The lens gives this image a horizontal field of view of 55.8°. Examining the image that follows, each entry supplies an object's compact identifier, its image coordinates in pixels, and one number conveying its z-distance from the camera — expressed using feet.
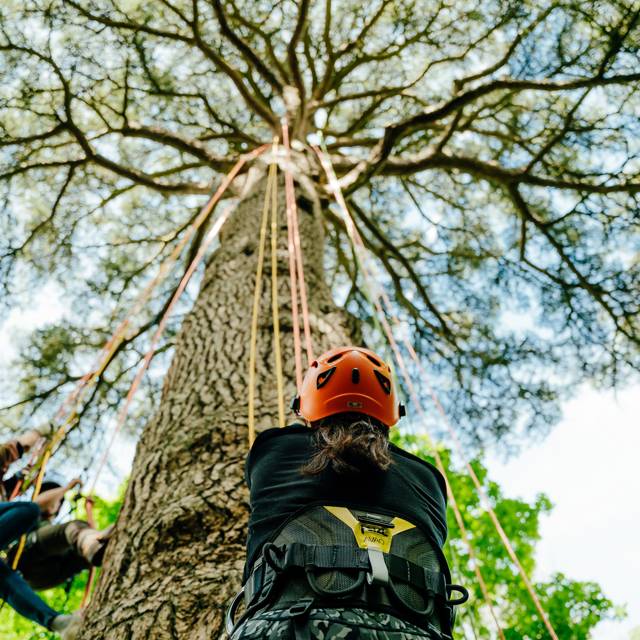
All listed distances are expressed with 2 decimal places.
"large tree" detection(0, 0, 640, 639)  13.56
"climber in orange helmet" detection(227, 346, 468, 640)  4.09
